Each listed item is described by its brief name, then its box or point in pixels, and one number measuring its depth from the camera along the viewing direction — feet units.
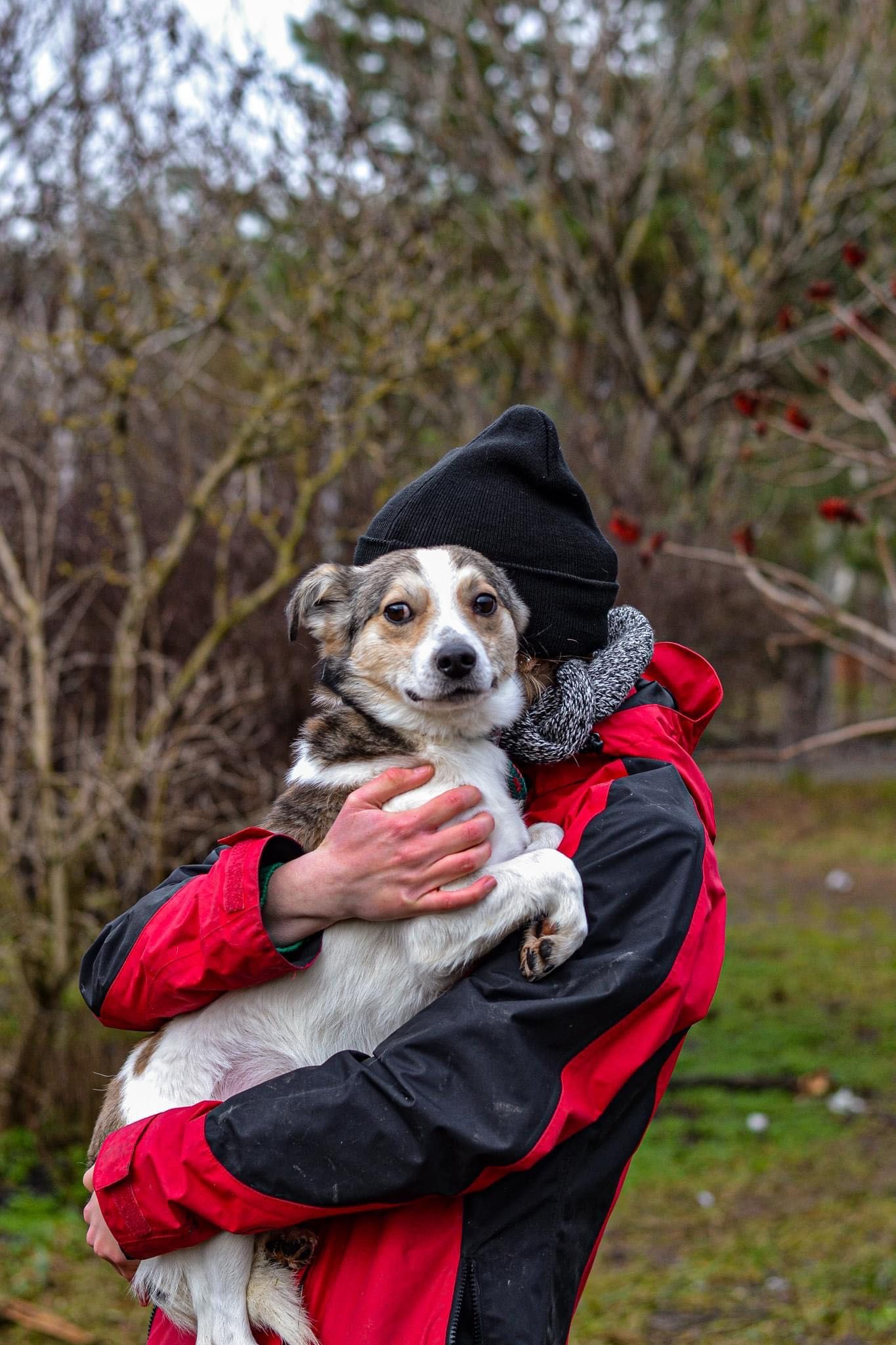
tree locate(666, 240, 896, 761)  16.07
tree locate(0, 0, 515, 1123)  22.33
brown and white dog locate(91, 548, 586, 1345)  7.36
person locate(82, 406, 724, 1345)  6.36
